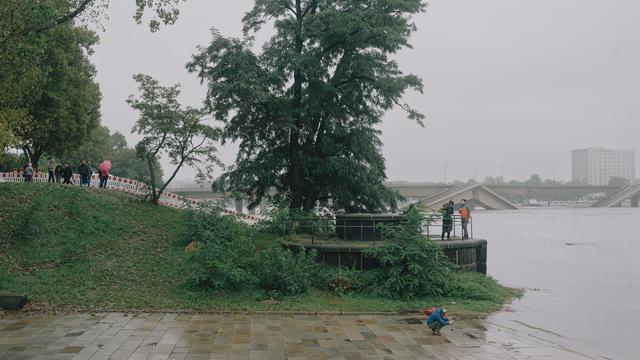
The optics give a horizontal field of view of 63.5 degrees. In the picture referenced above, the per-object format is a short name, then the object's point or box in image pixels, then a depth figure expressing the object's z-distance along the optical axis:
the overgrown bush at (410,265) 14.49
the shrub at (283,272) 14.14
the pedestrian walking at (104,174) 26.70
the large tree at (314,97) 20.09
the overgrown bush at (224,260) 14.04
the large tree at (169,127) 22.06
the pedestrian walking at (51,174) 28.14
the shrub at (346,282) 14.80
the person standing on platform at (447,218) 17.92
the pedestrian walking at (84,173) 27.53
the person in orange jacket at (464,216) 19.34
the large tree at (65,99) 29.23
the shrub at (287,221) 19.15
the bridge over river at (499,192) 83.56
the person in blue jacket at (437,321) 10.92
